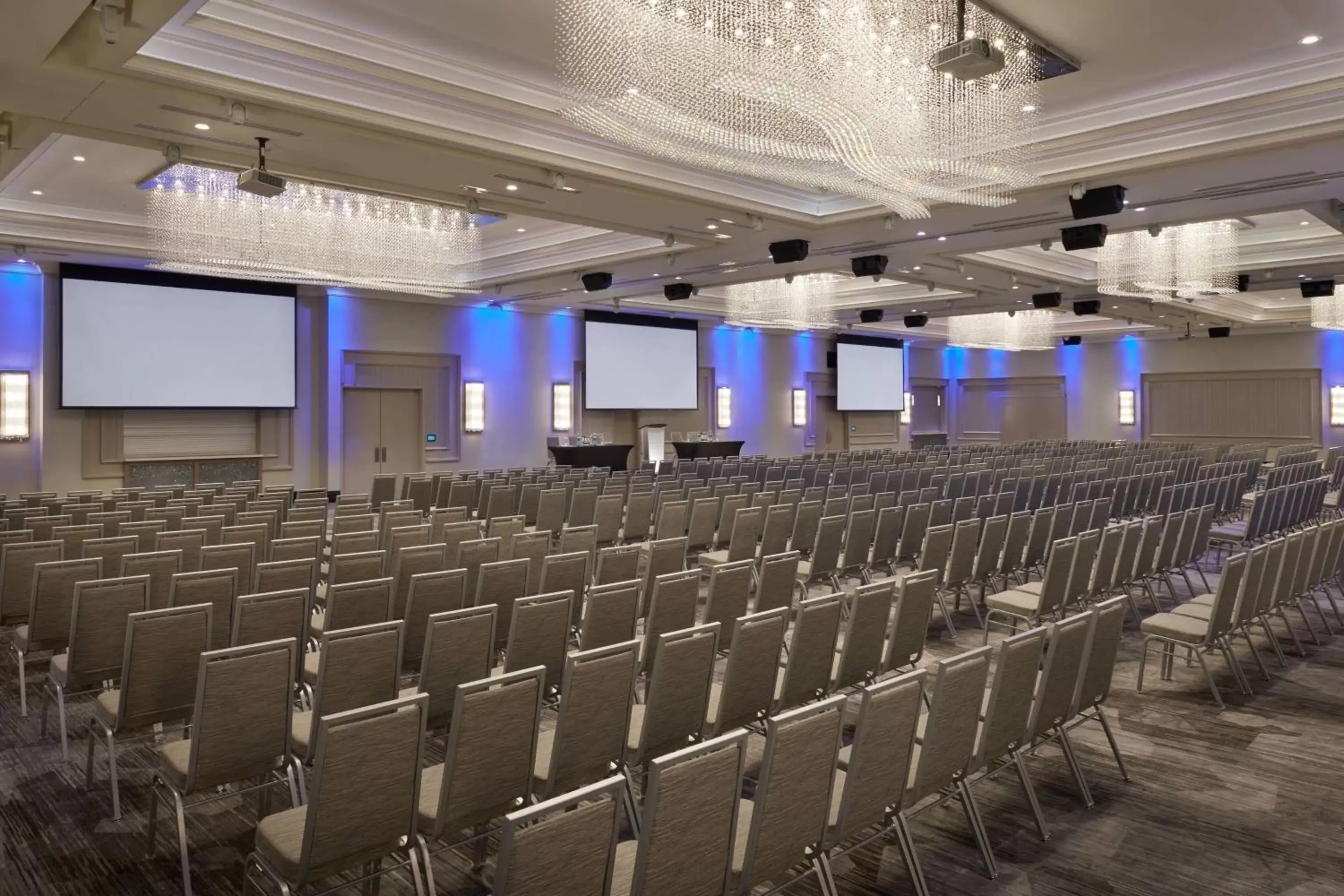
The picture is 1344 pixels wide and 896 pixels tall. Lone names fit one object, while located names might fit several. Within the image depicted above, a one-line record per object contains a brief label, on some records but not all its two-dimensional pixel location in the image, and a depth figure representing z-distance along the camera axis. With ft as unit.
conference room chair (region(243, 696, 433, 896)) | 7.84
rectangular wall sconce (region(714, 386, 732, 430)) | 75.00
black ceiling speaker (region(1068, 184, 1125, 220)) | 27.81
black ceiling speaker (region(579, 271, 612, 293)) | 45.68
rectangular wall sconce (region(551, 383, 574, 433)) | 63.57
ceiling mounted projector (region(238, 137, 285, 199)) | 21.91
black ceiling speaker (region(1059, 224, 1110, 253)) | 31.73
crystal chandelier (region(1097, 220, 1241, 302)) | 34.73
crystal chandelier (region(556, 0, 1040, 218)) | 14.82
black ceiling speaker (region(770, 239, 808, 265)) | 36.50
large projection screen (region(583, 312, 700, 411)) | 63.93
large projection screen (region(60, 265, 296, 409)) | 43.11
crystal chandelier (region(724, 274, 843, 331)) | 45.34
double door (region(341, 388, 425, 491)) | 54.95
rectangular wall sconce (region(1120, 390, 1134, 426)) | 90.63
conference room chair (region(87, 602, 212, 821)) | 11.59
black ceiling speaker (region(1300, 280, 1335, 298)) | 48.21
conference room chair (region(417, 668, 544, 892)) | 8.73
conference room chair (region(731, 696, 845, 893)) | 7.74
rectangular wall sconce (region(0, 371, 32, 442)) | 42.29
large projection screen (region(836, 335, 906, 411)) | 84.69
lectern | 67.97
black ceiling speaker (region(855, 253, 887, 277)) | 40.83
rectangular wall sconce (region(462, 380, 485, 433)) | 58.80
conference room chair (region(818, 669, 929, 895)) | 8.77
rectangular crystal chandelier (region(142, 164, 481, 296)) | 29.04
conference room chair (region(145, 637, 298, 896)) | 9.71
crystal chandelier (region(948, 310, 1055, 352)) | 57.06
